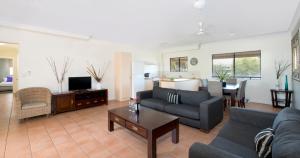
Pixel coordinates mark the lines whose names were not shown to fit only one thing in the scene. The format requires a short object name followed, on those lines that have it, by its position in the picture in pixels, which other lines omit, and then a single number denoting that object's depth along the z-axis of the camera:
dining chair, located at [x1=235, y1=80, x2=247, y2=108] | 4.16
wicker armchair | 3.48
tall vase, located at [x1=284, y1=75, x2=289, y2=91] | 4.45
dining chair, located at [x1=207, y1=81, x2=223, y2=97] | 4.19
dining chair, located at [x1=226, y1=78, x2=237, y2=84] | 5.21
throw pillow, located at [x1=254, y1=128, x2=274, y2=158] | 1.31
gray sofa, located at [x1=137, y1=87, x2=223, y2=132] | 2.87
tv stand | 4.19
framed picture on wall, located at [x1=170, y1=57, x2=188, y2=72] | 7.64
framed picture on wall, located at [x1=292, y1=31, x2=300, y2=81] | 3.17
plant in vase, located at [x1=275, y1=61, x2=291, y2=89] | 4.78
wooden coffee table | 2.04
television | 4.67
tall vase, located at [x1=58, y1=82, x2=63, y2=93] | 4.65
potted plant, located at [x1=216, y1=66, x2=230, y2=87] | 5.54
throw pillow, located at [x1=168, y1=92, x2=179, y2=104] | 3.72
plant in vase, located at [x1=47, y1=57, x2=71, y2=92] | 4.53
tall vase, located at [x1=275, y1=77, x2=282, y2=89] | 4.77
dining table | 4.21
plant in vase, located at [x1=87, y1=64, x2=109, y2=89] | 5.32
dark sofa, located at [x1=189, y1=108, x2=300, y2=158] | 1.02
